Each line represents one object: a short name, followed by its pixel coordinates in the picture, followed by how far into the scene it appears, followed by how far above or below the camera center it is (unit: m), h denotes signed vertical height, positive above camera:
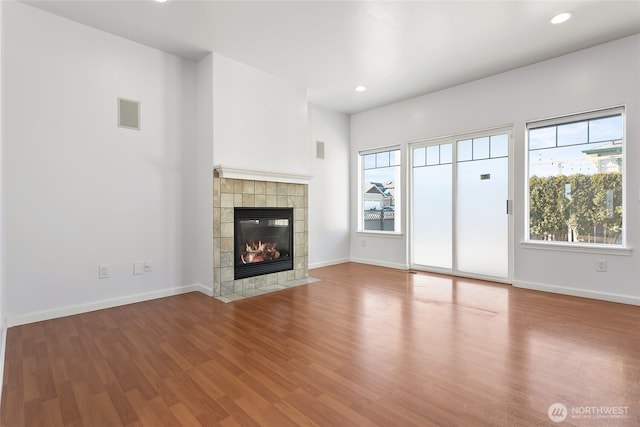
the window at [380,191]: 5.88 +0.40
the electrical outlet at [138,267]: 3.65 -0.64
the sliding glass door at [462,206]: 4.59 +0.08
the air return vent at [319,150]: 5.84 +1.14
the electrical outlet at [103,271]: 3.40 -0.63
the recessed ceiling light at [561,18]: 3.06 +1.89
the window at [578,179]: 3.68 +0.39
